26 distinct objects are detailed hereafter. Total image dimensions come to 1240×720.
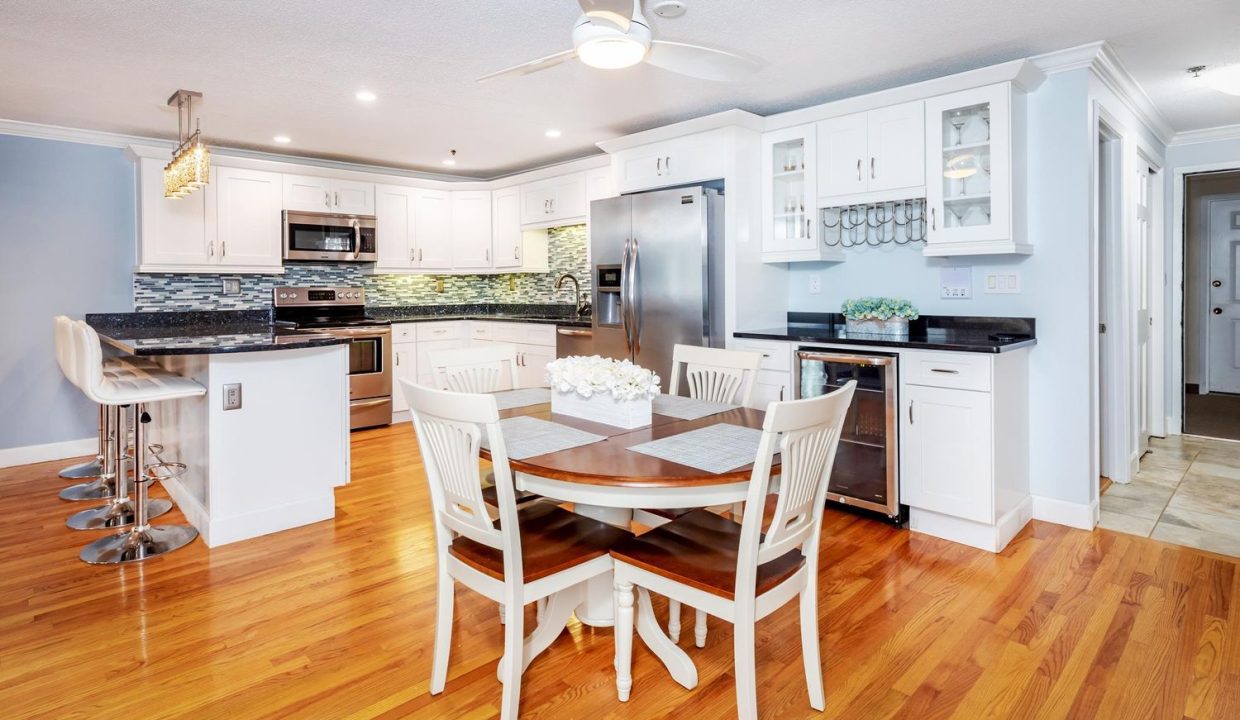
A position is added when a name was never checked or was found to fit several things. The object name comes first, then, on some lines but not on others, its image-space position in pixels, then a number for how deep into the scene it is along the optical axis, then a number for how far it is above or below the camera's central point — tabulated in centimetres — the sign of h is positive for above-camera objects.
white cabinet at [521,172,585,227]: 541 +125
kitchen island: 308 -37
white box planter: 223 -20
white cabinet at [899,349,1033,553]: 300 -46
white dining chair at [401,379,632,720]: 169 -55
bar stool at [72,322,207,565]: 281 -26
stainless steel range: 546 +12
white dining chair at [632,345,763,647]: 268 -12
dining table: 168 -35
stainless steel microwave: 536 +94
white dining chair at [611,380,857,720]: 162 -56
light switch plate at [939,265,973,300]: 366 +35
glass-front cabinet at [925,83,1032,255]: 320 +85
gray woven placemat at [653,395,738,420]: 240 -22
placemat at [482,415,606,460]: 193 -27
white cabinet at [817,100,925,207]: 347 +103
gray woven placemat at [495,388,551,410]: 262 -19
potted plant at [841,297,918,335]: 359 +17
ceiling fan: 203 +100
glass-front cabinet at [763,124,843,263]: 393 +90
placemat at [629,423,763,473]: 178 -28
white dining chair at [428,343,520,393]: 293 -8
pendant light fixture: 355 +104
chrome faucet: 582 +50
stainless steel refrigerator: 405 +48
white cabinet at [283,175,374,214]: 538 +129
